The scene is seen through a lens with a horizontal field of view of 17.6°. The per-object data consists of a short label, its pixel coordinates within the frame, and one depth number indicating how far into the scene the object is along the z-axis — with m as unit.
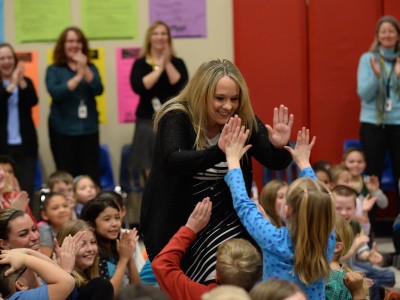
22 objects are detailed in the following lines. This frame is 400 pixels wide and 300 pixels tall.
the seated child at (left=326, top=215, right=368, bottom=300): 5.81
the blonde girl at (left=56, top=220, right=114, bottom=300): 6.77
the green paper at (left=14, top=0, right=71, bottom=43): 12.45
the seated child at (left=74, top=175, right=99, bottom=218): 9.95
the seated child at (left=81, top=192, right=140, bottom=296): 7.09
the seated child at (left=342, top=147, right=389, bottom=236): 10.81
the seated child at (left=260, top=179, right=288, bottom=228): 8.20
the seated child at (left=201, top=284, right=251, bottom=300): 3.64
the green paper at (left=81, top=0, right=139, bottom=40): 12.47
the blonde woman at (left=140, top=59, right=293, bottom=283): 5.62
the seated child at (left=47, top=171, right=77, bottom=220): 9.82
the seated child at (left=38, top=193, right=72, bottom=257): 8.45
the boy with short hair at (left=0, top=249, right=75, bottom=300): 5.46
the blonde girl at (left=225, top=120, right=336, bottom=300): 4.97
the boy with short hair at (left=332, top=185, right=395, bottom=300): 8.49
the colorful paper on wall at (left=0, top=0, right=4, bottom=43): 12.42
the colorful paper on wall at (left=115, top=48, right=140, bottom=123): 12.53
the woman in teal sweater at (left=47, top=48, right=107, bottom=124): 12.48
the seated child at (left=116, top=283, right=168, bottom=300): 4.04
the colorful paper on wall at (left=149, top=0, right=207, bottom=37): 12.54
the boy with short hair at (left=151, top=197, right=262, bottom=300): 5.17
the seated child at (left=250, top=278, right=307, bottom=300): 4.21
